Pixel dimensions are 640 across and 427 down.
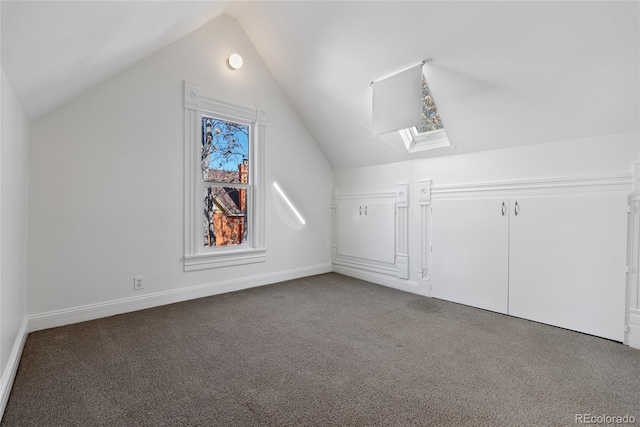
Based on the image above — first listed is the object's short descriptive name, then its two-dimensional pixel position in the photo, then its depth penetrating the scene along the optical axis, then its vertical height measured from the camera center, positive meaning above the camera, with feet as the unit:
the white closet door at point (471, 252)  9.75 -1.40
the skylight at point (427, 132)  10.55 +2.81
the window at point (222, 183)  11.00 +1.03
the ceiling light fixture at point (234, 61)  11.84 +5.57
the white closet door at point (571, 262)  7.73 -1.39
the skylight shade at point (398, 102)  9.44 +3.40
